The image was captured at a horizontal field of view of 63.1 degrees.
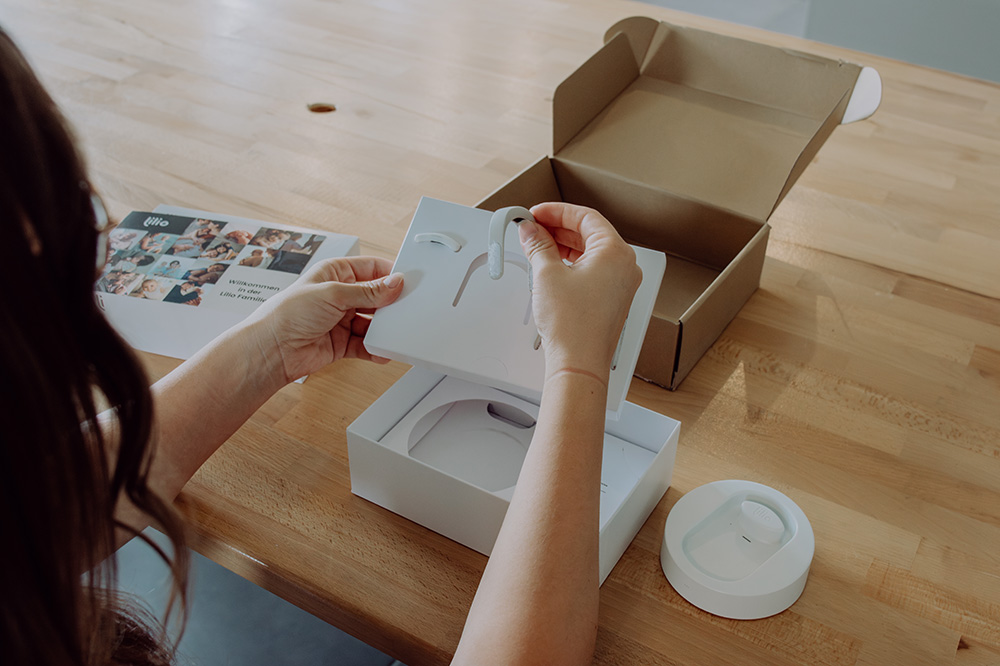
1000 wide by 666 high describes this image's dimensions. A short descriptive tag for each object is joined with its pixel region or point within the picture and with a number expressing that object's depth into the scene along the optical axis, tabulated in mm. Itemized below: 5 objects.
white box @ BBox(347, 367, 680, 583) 651
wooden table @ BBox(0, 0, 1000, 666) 654
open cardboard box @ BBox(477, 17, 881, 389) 1001
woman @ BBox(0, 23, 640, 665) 374
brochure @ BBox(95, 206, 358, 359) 903
